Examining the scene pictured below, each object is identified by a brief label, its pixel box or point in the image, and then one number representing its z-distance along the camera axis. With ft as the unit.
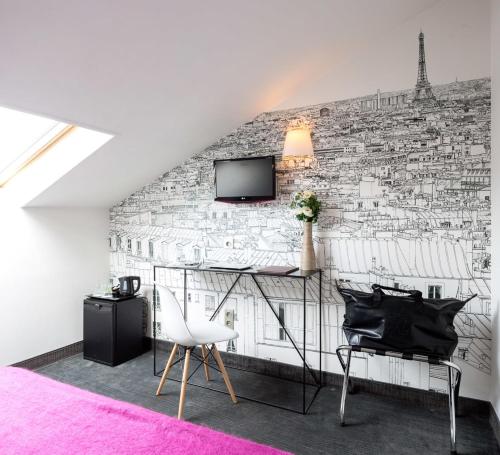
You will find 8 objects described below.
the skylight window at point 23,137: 8.49
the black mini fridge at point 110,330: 10.27
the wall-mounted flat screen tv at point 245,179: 9.48
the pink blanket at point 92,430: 3.43
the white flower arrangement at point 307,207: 8.57
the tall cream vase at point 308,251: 8.67
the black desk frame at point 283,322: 8.08
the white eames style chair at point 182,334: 7.60
